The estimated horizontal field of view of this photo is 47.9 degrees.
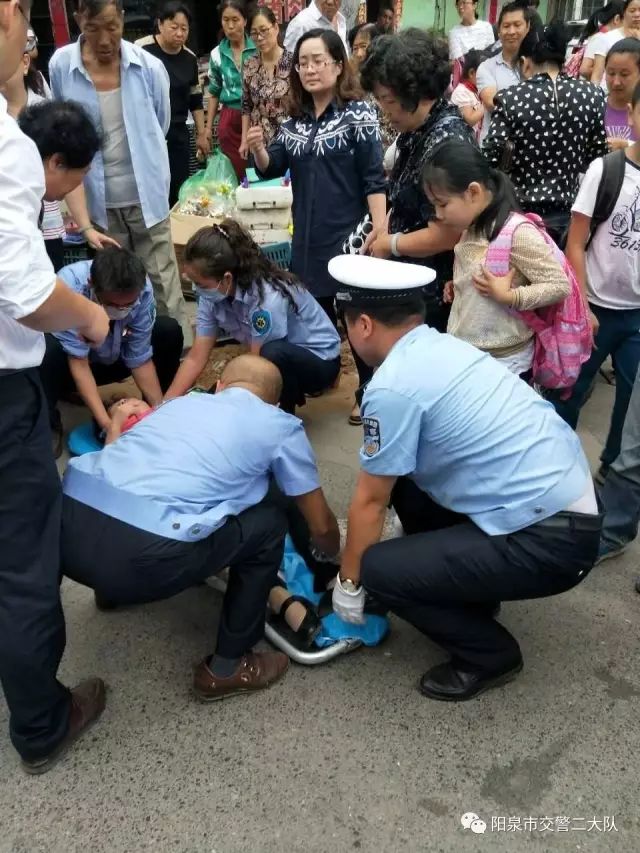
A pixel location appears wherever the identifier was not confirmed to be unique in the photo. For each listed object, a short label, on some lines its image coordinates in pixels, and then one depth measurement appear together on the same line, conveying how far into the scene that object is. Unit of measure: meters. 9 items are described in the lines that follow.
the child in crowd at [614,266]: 2.53
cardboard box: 4.74
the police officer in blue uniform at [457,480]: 1.88
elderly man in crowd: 3.54
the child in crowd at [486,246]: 2.24
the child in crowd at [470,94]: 4.95
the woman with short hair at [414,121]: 2.52
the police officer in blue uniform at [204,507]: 1.87
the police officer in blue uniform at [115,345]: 2.91
